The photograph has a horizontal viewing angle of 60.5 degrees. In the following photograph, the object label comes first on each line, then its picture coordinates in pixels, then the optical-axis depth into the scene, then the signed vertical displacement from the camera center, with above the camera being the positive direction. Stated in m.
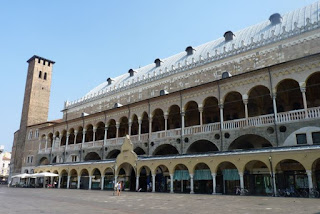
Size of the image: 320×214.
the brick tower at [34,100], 50.53 +13.61
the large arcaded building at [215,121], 19.58 +5.65
